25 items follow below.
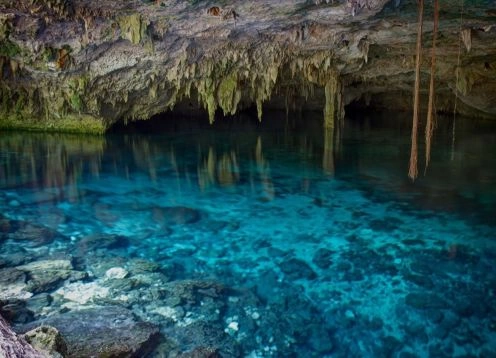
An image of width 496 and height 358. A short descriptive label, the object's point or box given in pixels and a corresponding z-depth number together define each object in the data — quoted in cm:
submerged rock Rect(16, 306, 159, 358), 365
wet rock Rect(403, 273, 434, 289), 529
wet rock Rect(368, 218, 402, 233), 722
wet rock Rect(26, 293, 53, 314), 455
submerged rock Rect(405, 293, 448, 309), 483
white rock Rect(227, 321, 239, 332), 433
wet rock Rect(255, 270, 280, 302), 502
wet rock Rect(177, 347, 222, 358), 384
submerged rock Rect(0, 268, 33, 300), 478
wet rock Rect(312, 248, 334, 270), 594
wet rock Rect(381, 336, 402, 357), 407
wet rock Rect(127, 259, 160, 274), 561
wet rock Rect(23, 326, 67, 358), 272
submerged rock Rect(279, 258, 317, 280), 559
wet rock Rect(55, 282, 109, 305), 481
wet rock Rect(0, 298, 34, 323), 433
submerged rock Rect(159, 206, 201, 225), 766
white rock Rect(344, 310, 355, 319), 464
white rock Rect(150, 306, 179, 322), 451
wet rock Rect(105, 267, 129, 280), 537
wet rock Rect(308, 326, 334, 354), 411
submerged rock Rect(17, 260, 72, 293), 504
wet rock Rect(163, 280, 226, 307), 483
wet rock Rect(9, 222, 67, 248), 649
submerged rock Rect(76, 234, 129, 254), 634
